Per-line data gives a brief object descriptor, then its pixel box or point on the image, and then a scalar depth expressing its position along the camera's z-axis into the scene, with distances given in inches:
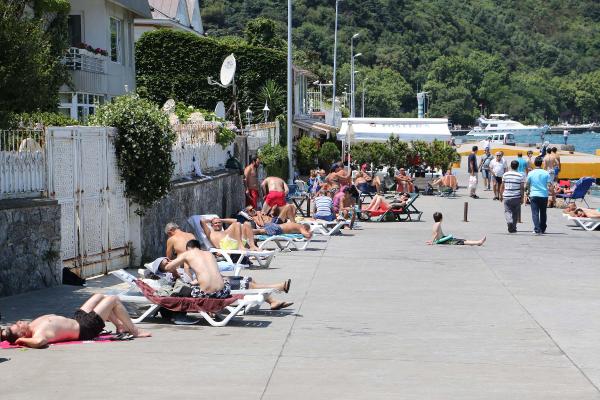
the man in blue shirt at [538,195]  916.6
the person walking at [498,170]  1440.7
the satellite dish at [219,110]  1306.6
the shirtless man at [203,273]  446.9
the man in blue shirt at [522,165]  1326.3
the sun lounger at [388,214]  1085.1
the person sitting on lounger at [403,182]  1455.5
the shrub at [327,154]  1939.0
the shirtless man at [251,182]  1023.6
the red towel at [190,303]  440.8
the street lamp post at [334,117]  2394.7
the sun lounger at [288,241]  770.8
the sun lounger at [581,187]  1202.0
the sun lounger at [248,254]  645.9
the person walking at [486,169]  1691.7
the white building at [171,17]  1899.6
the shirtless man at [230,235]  669.7
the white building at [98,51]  1230.9
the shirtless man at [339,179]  1190.7
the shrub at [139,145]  633.6
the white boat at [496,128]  6995.6
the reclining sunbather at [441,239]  846.5
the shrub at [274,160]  1345.8
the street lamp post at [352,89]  3134.8
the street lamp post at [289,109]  1510.8
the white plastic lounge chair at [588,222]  1009.5
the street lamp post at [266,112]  1740.4
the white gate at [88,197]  563.8
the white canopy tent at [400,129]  1768.0
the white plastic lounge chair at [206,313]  442.0
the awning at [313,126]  2123.5
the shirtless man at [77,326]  383.9
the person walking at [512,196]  922.7
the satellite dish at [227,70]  1348.4
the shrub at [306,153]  1824.6
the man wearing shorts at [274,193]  934.4
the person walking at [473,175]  1501.0
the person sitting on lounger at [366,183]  1272.1
